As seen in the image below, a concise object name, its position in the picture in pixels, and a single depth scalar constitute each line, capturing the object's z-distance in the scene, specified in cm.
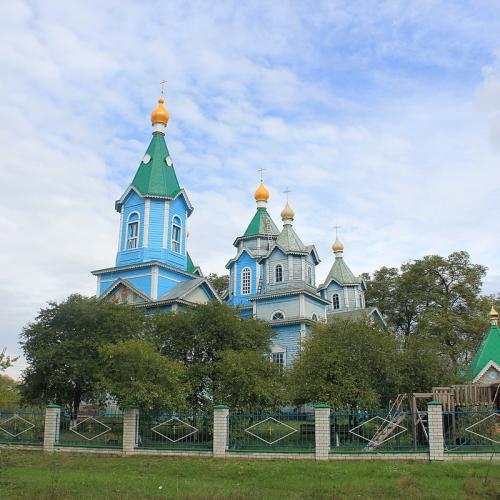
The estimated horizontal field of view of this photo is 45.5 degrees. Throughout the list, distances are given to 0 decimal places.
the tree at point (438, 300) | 3619
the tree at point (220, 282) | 4547
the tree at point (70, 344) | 2020
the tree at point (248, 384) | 1845
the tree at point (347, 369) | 1773
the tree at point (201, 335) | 2138
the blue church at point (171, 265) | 2892
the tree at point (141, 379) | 1623
